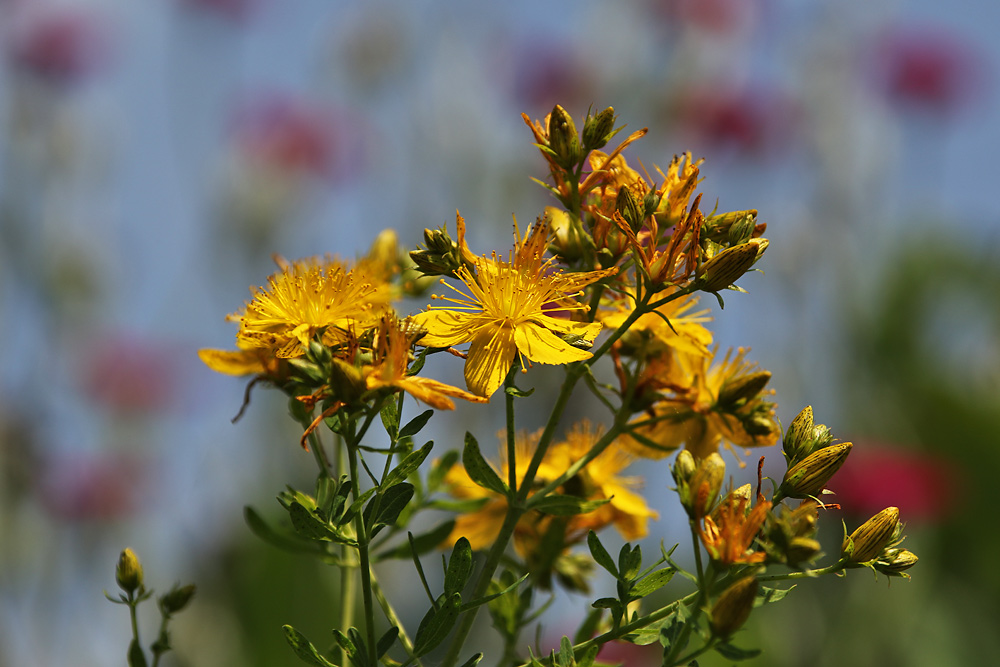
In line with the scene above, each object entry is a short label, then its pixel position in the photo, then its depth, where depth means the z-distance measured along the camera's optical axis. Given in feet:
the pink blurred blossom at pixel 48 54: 21.70
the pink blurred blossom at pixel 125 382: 22.17
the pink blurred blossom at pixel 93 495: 20.48
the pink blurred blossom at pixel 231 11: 23.47
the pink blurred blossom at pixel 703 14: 24.30
